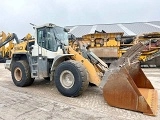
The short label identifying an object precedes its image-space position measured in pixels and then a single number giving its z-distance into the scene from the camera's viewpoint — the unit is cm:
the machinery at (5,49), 601
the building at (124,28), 1260
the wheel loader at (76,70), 266
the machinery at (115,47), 763
